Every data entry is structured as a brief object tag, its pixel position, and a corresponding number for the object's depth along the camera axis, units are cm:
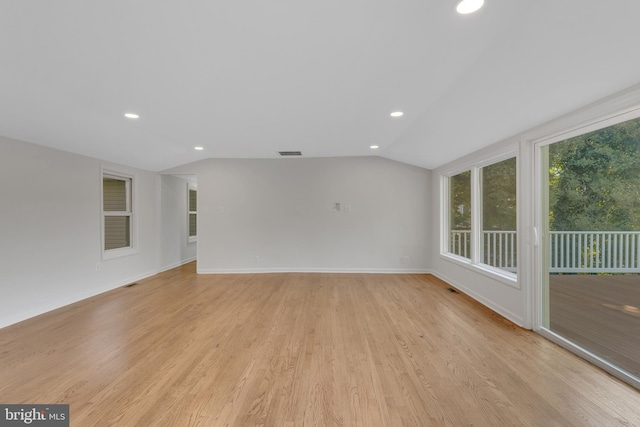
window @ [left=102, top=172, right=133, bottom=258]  445
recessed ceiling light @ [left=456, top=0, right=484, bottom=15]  145
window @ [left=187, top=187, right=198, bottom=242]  706
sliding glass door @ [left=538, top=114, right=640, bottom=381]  206
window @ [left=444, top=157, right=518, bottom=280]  342
